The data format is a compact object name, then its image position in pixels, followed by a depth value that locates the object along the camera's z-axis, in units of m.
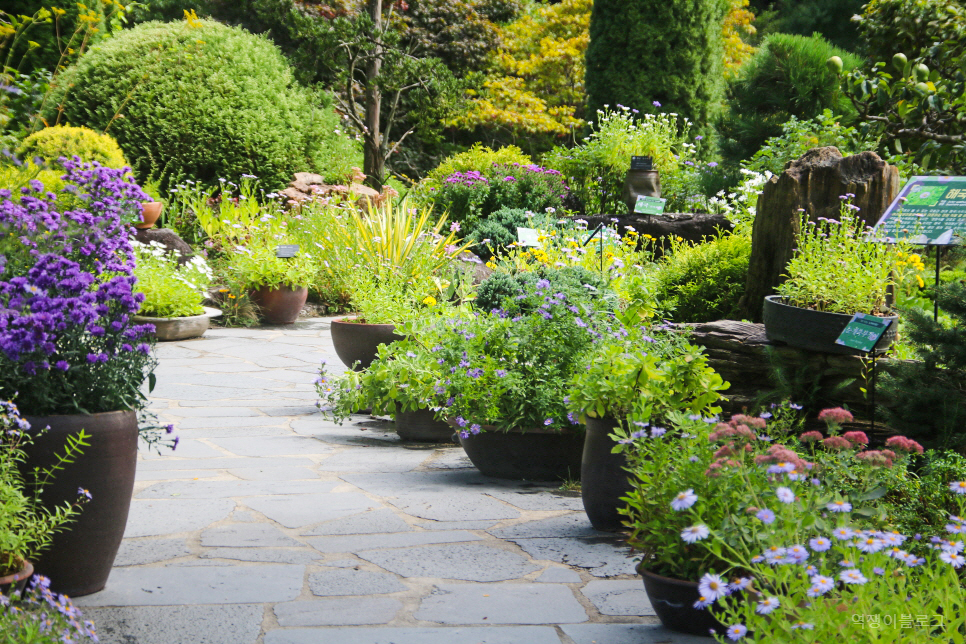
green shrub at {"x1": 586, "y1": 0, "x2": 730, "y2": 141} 14.13
